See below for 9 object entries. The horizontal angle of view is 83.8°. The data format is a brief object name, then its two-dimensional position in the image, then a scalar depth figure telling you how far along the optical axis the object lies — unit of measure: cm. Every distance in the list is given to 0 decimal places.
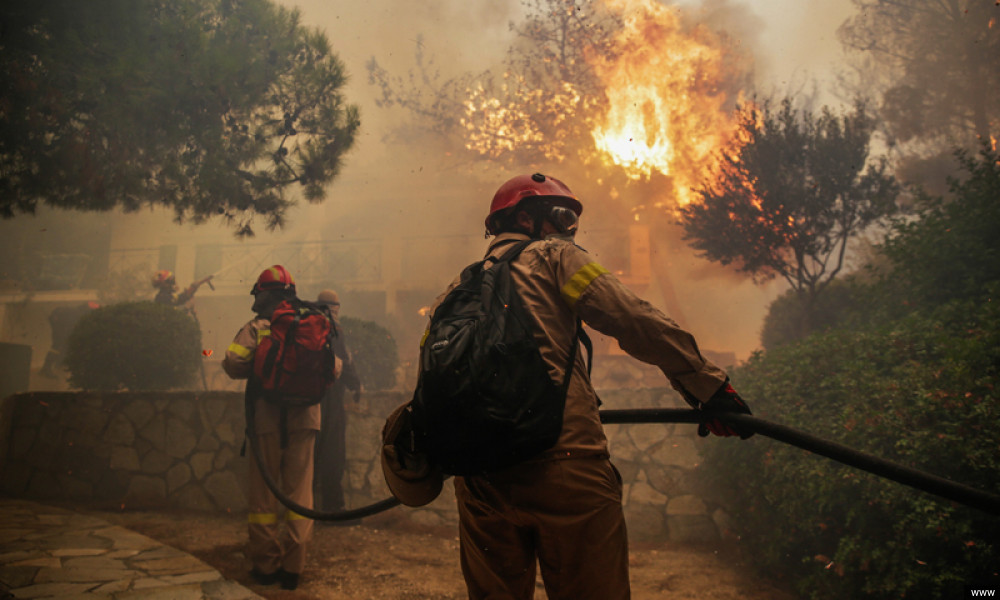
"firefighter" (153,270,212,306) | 1046
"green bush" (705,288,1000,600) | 281
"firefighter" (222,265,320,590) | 402
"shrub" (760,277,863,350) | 846
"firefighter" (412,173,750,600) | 163
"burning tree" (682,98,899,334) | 854
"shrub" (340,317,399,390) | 994
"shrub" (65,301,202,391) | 790
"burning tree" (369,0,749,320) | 1307
